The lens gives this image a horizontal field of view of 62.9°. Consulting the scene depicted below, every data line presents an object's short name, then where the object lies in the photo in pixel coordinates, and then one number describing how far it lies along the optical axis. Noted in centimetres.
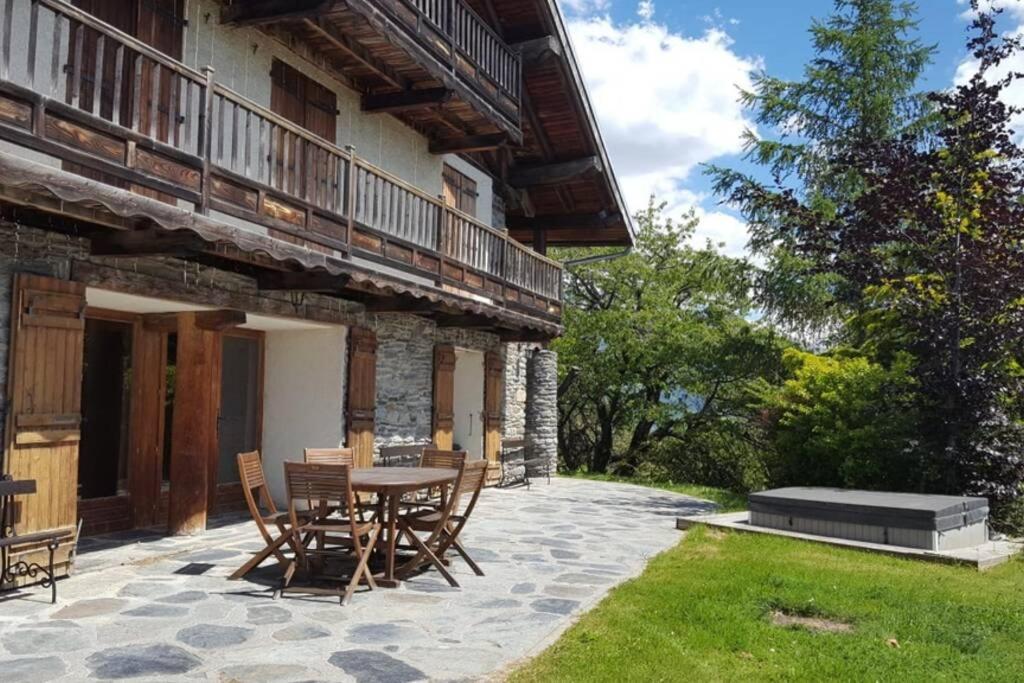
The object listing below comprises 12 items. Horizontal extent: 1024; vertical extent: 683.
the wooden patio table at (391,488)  604
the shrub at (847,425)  1134
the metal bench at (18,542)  532
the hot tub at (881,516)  828
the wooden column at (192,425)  785
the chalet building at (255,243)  579
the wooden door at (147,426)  823
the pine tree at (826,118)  1803
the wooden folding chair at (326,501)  571
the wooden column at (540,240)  1620
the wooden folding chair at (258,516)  602
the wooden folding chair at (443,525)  634
